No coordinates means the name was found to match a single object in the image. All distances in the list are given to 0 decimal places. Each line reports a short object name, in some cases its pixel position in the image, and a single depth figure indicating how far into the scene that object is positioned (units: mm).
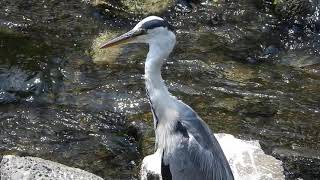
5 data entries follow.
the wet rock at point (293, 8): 19437
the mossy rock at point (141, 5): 19578
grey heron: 9805
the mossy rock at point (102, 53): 16766
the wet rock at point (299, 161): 12770
